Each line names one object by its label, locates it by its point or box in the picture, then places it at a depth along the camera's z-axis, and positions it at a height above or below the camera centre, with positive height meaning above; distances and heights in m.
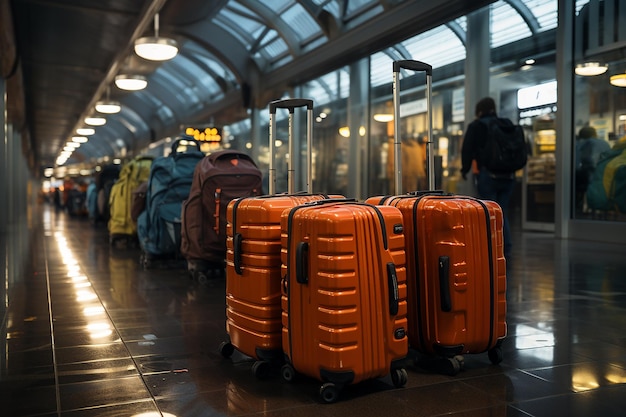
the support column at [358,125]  15.73 +1.84
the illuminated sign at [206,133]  21.08 +2.19
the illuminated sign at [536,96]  13.51 +2.24
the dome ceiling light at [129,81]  14.94 +2.80
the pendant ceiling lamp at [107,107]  19.20 +2.81
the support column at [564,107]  11.05 +1.57
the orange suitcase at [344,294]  2.71 -0.43
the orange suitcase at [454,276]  3.12 -0.40
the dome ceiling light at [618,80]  10.48 +1.94
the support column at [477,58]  12.59 +2.82
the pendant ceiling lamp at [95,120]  24.59 +3.10
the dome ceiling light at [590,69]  10.72 +2.19
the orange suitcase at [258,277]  3.14 -0.40
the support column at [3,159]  14.90 +0.99
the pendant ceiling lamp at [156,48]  11.38 +2.77
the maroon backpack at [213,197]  6.31 +0.01
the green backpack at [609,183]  10.40 +0.20
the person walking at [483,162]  7.06 +0.39
